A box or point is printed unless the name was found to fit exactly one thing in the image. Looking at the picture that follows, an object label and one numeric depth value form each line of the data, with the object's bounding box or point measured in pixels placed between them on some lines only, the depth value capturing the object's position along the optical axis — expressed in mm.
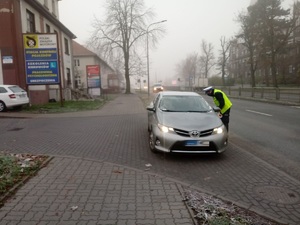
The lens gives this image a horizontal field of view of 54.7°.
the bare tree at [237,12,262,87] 43656
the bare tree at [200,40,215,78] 81944
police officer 8594
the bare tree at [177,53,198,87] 100062
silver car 6426
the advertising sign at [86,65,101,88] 28625
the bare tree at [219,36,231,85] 65462
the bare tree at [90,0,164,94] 46062
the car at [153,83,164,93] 56875
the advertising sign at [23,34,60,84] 18016
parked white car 15922
